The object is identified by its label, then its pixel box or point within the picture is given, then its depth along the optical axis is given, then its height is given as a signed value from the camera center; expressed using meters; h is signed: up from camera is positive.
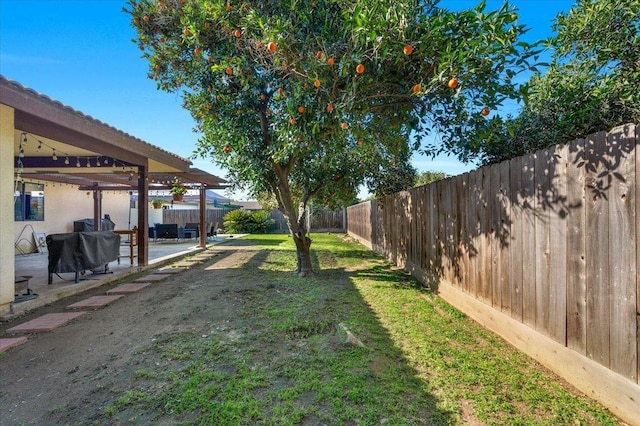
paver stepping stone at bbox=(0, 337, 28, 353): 3.17 -1.27
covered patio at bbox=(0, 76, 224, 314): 4.07 +1.29
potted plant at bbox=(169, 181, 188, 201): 11.69 +0.99
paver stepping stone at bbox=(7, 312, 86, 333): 3.67 -1.28
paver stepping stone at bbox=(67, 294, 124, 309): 4.58 -1.26
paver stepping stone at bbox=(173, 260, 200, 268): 8.02 -1.22
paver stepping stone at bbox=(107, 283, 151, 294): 5.45 -1.25
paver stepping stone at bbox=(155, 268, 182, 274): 7.21 -1.23
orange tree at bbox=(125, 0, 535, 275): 3.17 +1.75
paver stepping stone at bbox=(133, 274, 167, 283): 6.33 -1.25
